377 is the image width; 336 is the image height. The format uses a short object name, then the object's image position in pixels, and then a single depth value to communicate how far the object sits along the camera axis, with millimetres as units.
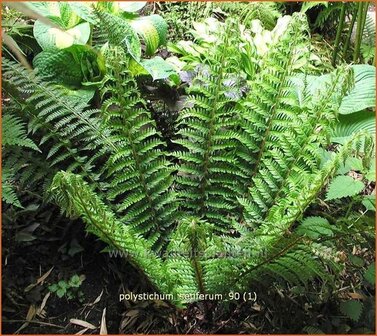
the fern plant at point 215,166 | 1547
